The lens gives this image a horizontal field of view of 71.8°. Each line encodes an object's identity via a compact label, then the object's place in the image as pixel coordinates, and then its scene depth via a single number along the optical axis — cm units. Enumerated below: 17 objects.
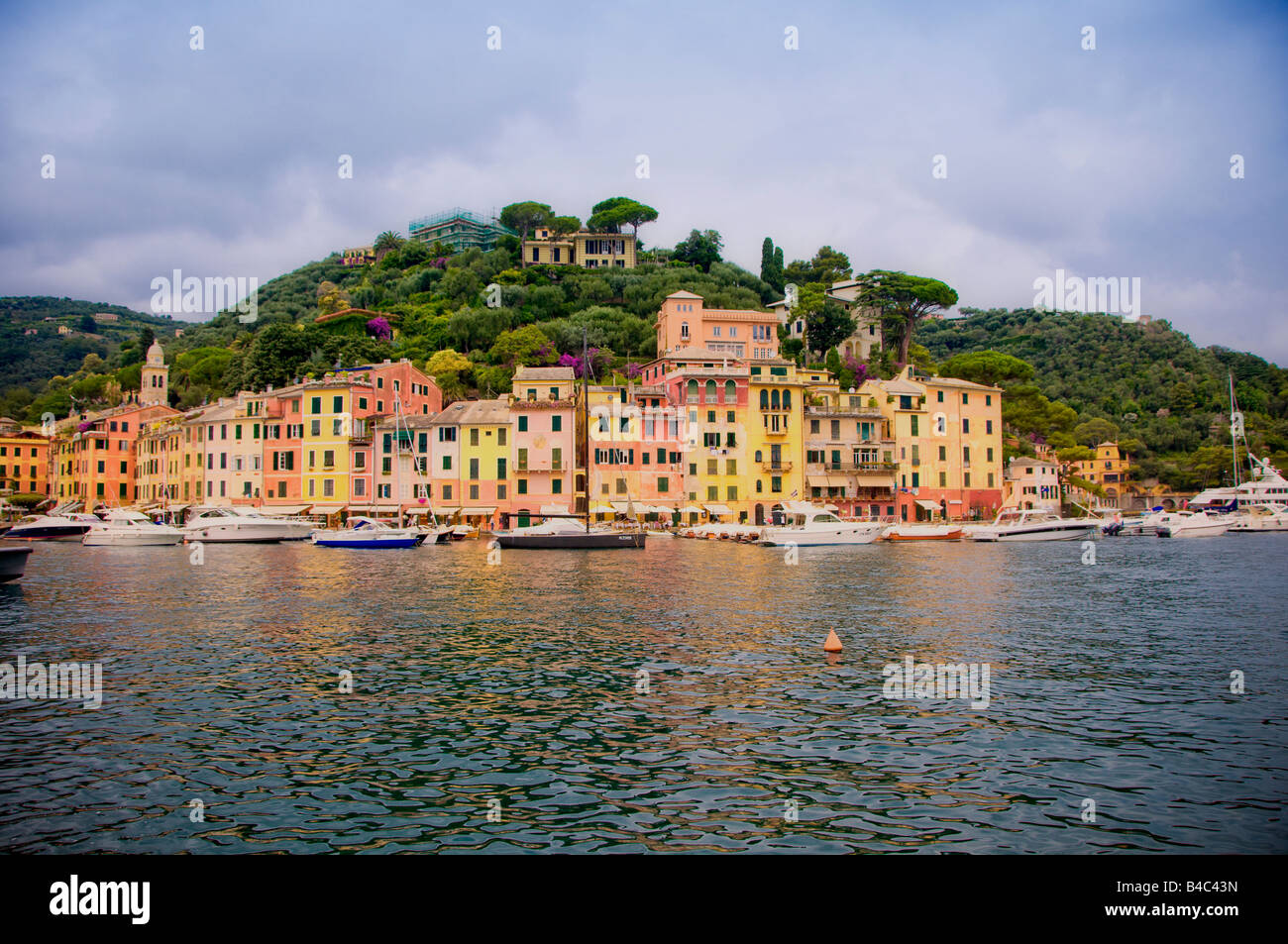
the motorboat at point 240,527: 6006
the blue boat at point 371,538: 5619
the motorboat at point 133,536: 5934
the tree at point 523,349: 8356
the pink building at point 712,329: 8350
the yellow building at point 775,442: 7131
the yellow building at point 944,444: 7562
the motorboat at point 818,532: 5612
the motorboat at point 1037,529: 6312
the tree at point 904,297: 9300
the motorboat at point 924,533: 6456
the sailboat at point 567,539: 5438
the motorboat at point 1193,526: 7050
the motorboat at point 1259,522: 7656
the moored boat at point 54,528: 6862
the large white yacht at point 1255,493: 8531
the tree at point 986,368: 9175
